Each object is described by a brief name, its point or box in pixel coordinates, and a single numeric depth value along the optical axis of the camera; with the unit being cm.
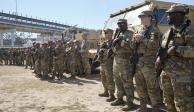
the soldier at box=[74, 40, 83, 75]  724
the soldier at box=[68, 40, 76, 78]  709
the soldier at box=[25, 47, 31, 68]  1117
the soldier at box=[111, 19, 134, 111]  356
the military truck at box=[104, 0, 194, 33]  475
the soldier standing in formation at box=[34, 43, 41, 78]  760
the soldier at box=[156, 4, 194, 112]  230
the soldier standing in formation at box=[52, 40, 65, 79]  709
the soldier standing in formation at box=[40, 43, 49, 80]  730
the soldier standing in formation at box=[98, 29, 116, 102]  416
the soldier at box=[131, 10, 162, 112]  305
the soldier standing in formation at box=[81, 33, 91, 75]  717
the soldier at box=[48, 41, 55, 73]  739
